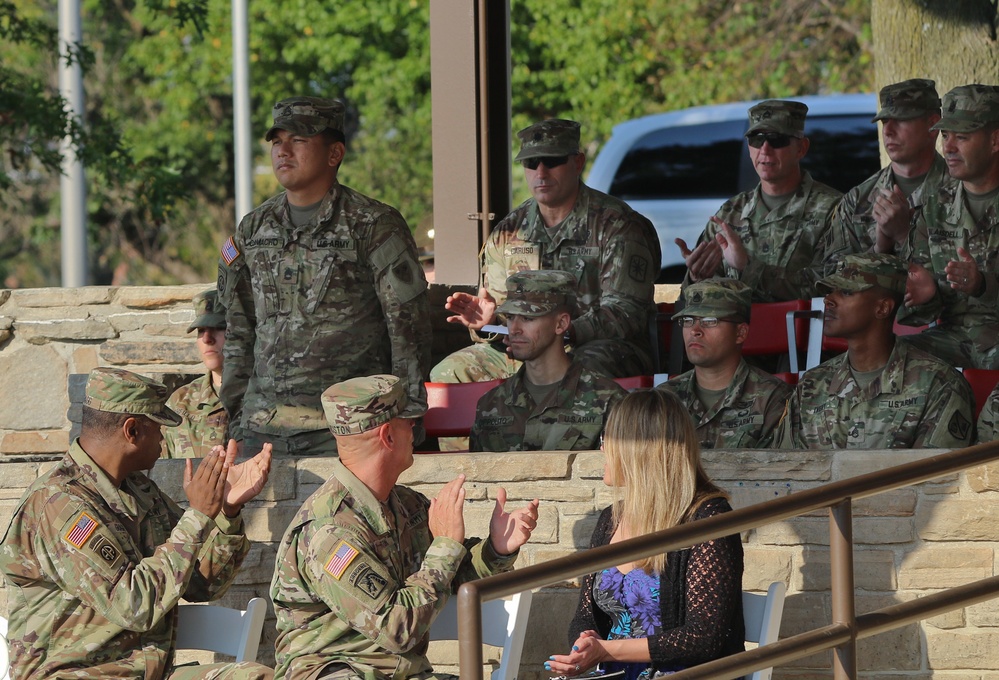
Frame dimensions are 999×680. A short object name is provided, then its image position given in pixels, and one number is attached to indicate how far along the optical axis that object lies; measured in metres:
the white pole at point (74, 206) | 31.62
